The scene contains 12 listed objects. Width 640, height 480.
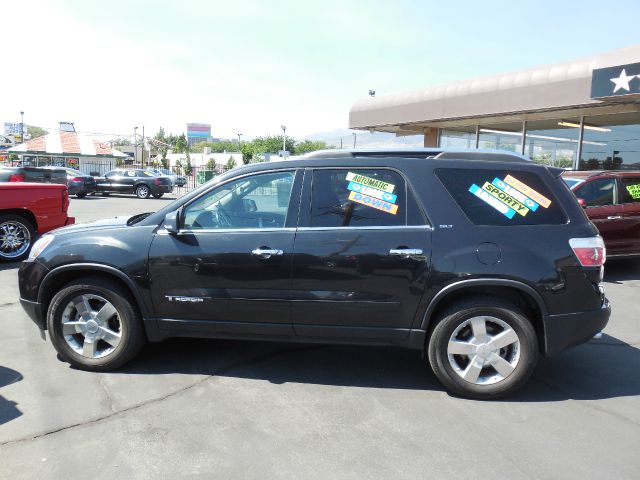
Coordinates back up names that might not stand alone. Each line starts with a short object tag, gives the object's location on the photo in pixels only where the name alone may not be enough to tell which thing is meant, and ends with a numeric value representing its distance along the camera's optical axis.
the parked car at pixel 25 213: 8.40
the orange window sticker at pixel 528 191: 3.83
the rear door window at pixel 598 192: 8.01
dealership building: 11.37
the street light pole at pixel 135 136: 74.55
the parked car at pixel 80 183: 23.30
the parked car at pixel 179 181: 41.23
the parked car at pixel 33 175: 11.91
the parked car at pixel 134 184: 26.52
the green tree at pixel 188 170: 44.19
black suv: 3.71
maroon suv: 7.96
